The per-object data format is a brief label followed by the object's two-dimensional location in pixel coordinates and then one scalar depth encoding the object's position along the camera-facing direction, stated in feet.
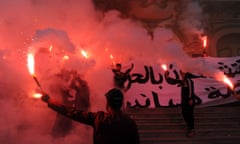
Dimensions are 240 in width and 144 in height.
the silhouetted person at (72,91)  25.59
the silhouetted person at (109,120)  8.83
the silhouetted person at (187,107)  23.21
